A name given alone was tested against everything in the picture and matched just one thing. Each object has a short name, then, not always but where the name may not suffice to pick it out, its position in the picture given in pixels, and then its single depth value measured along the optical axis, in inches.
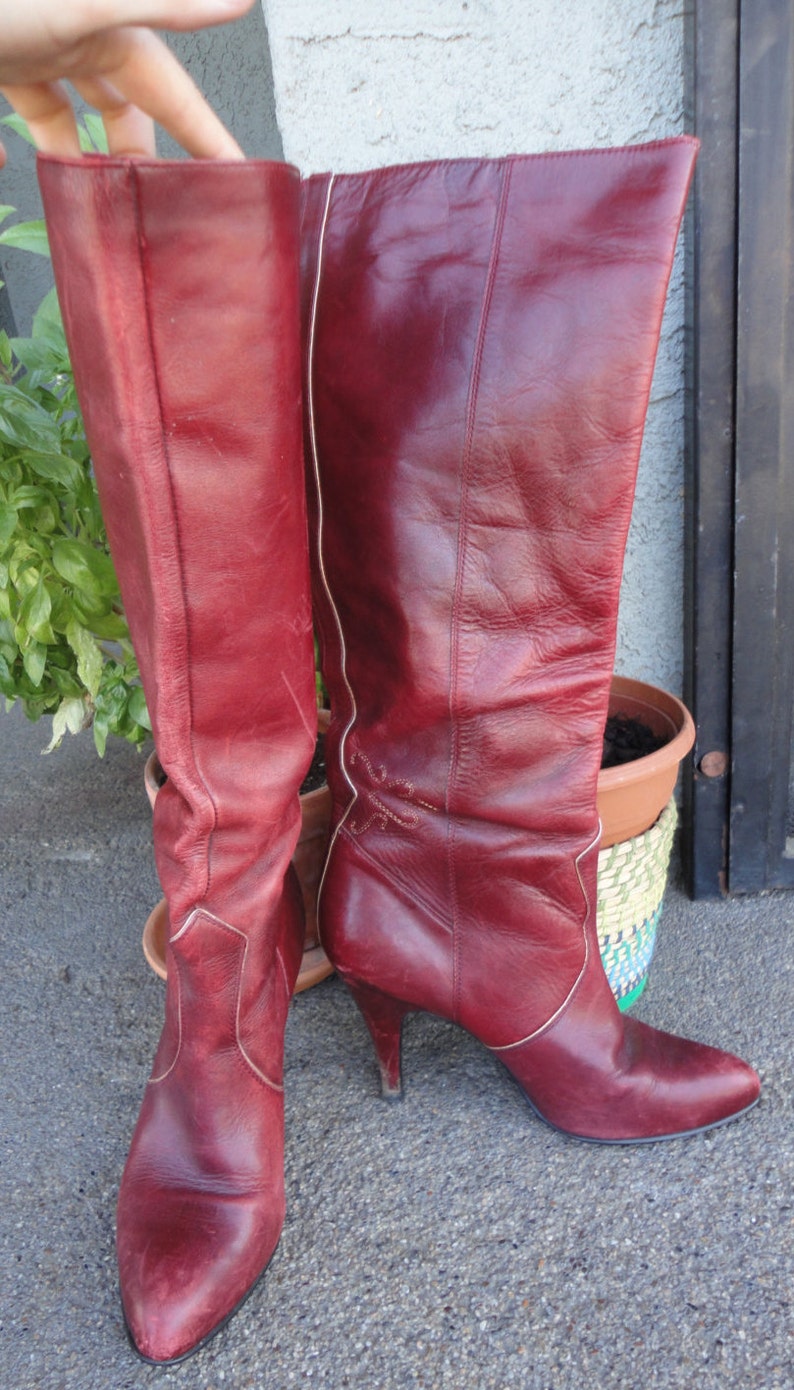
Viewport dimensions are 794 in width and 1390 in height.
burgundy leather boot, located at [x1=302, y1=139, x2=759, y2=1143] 29.7
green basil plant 40.5
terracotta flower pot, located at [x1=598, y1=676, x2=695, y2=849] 41.2
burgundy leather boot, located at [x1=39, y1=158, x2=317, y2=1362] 24.0
